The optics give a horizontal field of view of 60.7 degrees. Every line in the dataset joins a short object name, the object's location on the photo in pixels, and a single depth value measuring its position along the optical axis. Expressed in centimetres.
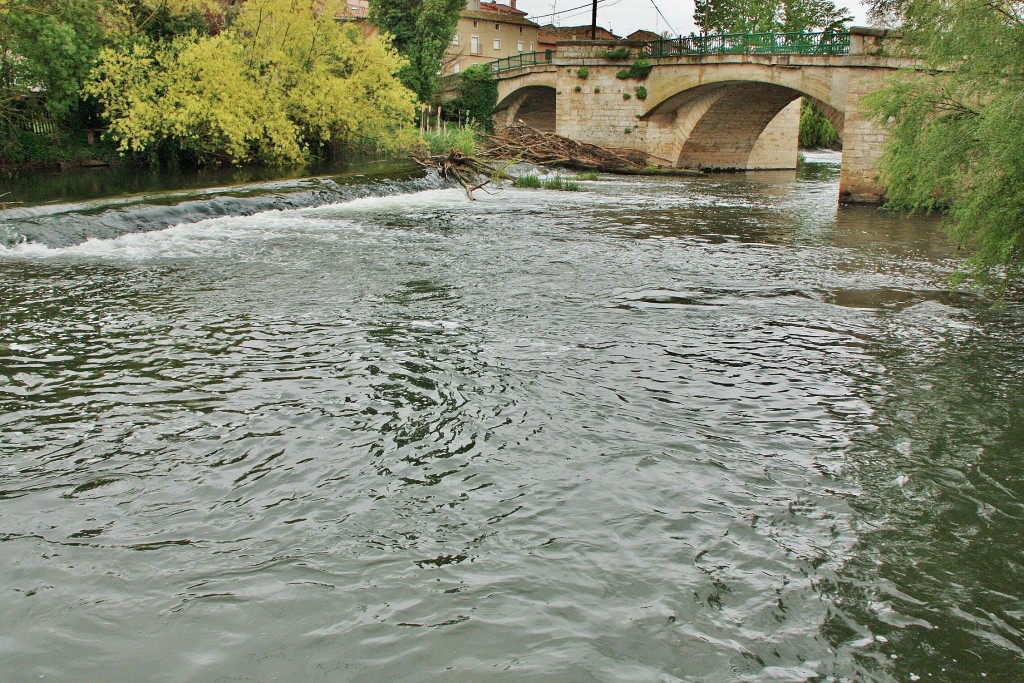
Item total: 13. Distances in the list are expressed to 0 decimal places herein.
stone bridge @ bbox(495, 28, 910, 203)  2694
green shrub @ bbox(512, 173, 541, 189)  2415
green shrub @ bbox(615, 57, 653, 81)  3466
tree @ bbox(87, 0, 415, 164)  2253
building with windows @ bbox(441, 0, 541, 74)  6347
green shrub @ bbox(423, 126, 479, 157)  2720
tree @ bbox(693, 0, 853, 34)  5800
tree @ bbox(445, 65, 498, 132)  4600
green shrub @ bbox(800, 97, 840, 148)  4841
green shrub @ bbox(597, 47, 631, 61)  3569
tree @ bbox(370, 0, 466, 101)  4138
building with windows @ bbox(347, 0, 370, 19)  6278
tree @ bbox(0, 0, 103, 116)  2192
